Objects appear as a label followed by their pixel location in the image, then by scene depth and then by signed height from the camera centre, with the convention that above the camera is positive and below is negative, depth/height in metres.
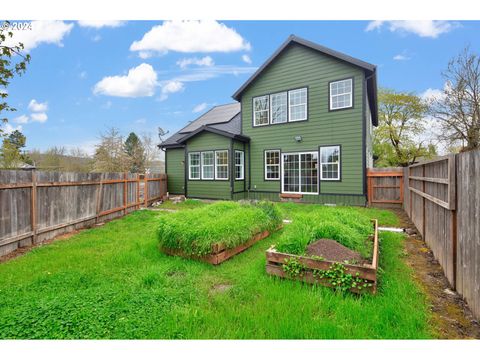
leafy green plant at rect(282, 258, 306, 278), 3.34 -1.24
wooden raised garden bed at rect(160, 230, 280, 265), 4.19 -1.37
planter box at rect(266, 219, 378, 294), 2.95 -1.18
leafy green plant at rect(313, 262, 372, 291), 2.97 -1.26
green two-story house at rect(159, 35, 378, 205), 10.33 +1.89
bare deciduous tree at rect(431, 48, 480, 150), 16.33 +5.05
